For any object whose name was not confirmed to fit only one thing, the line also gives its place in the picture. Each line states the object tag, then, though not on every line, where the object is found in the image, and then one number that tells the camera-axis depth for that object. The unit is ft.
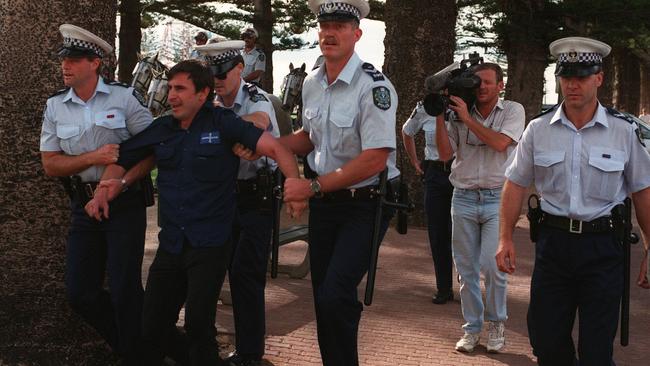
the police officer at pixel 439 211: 25.14
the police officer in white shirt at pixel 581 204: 14.89
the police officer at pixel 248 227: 18.78
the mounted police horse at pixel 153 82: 33.35
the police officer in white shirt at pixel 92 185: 16.93
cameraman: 20.58
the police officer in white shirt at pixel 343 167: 14.84
